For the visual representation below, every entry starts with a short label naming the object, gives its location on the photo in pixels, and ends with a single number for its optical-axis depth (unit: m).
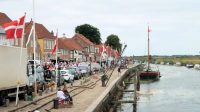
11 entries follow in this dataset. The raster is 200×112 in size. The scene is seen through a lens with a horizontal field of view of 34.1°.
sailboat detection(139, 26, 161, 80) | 59.61
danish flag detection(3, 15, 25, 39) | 18.37
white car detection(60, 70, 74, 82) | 33.34
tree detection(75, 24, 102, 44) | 108.44
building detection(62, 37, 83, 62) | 80.92
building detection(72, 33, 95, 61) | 93.00
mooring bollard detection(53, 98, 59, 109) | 18.24
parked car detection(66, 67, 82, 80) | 37.62
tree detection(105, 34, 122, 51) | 131.96
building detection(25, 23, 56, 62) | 61.39
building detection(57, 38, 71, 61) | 71.92
